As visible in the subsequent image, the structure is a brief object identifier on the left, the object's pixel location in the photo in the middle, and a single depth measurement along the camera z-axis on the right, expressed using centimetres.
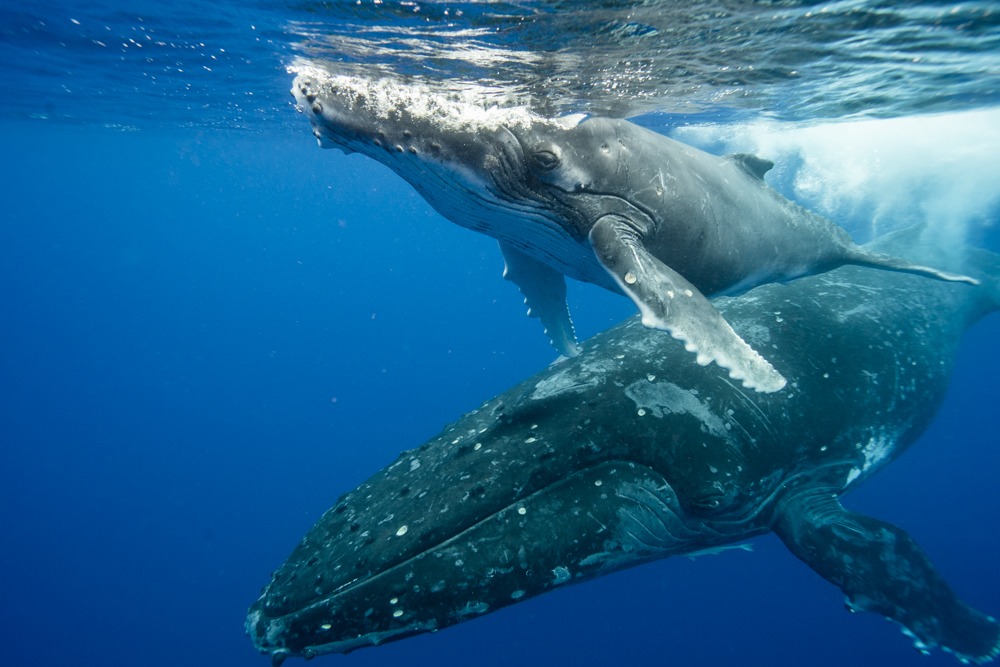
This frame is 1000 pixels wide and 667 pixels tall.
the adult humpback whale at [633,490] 444
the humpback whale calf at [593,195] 432
